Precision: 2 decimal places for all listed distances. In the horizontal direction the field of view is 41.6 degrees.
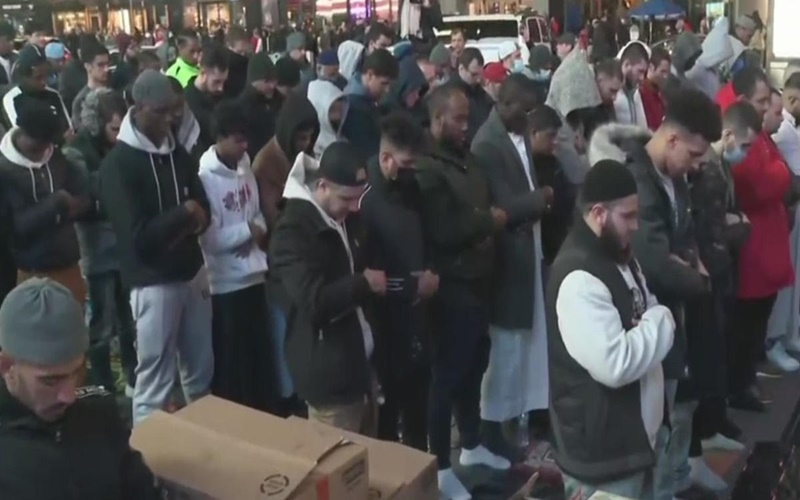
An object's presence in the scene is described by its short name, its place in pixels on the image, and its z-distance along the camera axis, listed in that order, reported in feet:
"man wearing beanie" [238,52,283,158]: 22.85
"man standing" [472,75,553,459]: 17.39
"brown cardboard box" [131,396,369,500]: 8.97
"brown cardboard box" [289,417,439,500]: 10.08
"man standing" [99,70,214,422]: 15.98
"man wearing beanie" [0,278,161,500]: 8.14
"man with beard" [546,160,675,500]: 11.10
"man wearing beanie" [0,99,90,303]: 17.07
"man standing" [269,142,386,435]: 13.20
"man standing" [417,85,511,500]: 15.83
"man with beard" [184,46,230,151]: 24.00
